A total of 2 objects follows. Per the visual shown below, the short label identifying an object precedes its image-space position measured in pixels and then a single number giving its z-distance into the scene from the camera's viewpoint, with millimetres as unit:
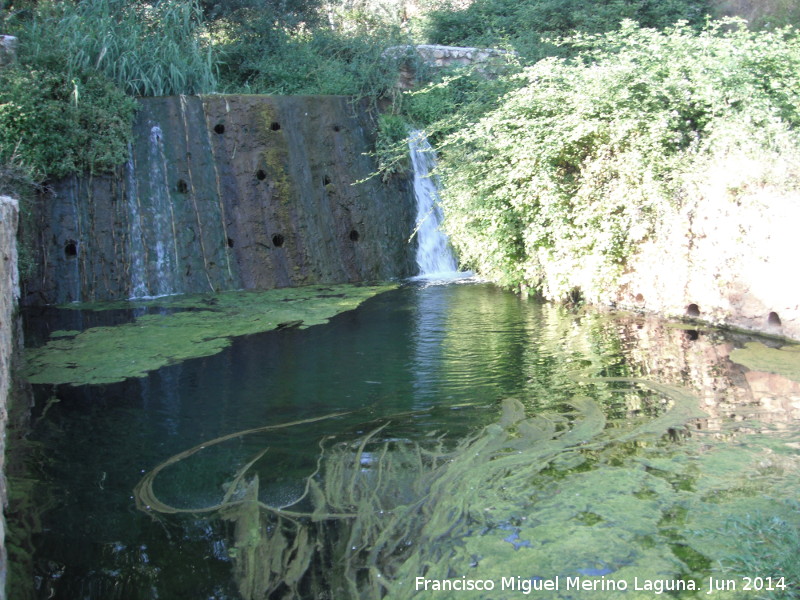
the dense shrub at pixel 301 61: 13320
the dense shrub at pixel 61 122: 9789
